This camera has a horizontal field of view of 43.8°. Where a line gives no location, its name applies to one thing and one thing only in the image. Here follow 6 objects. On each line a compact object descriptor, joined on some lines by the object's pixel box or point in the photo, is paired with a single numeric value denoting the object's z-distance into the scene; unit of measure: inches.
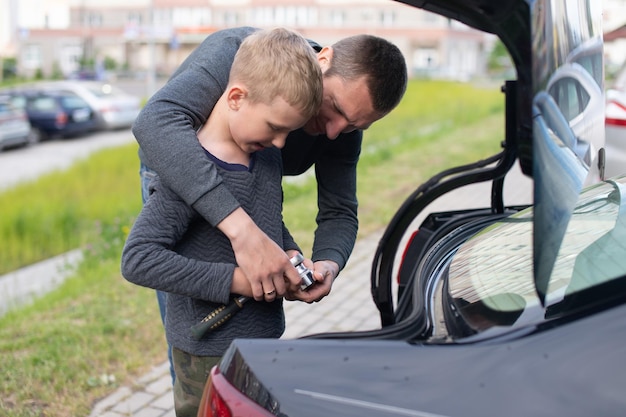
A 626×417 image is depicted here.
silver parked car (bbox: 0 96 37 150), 779.4
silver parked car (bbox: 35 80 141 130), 949.8
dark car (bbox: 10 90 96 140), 876.0
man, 79.2
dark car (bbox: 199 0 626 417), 58.6
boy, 77.4
